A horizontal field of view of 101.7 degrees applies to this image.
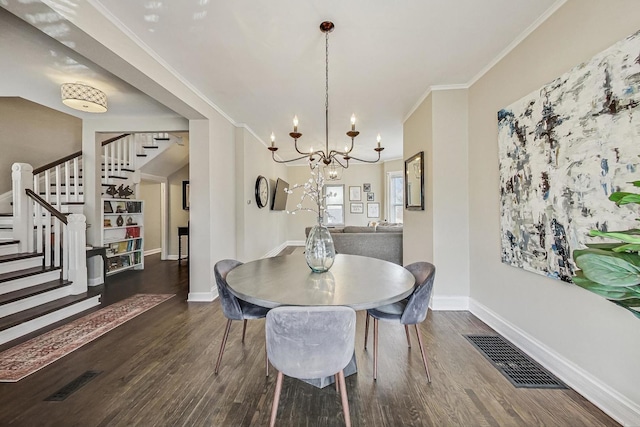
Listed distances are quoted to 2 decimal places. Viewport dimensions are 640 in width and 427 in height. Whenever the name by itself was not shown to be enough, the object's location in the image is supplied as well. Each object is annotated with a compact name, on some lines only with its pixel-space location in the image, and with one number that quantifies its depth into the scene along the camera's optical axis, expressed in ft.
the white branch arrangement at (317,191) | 5.96
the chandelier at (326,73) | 6.50
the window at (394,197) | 25.04
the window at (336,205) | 26.99
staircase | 8.68
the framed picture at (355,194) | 26.84
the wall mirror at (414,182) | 11.03
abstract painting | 4.60
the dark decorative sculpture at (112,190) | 15.65
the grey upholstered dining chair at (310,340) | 3.76
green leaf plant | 2.71
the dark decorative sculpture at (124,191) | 16.25
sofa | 16.03
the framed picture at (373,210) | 26.48
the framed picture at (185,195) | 20.97
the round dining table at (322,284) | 4.32
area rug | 6.43
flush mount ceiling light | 9.34
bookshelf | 15.78
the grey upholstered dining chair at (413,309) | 5.60
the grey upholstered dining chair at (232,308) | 5.92
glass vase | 6.14
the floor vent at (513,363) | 5.83
